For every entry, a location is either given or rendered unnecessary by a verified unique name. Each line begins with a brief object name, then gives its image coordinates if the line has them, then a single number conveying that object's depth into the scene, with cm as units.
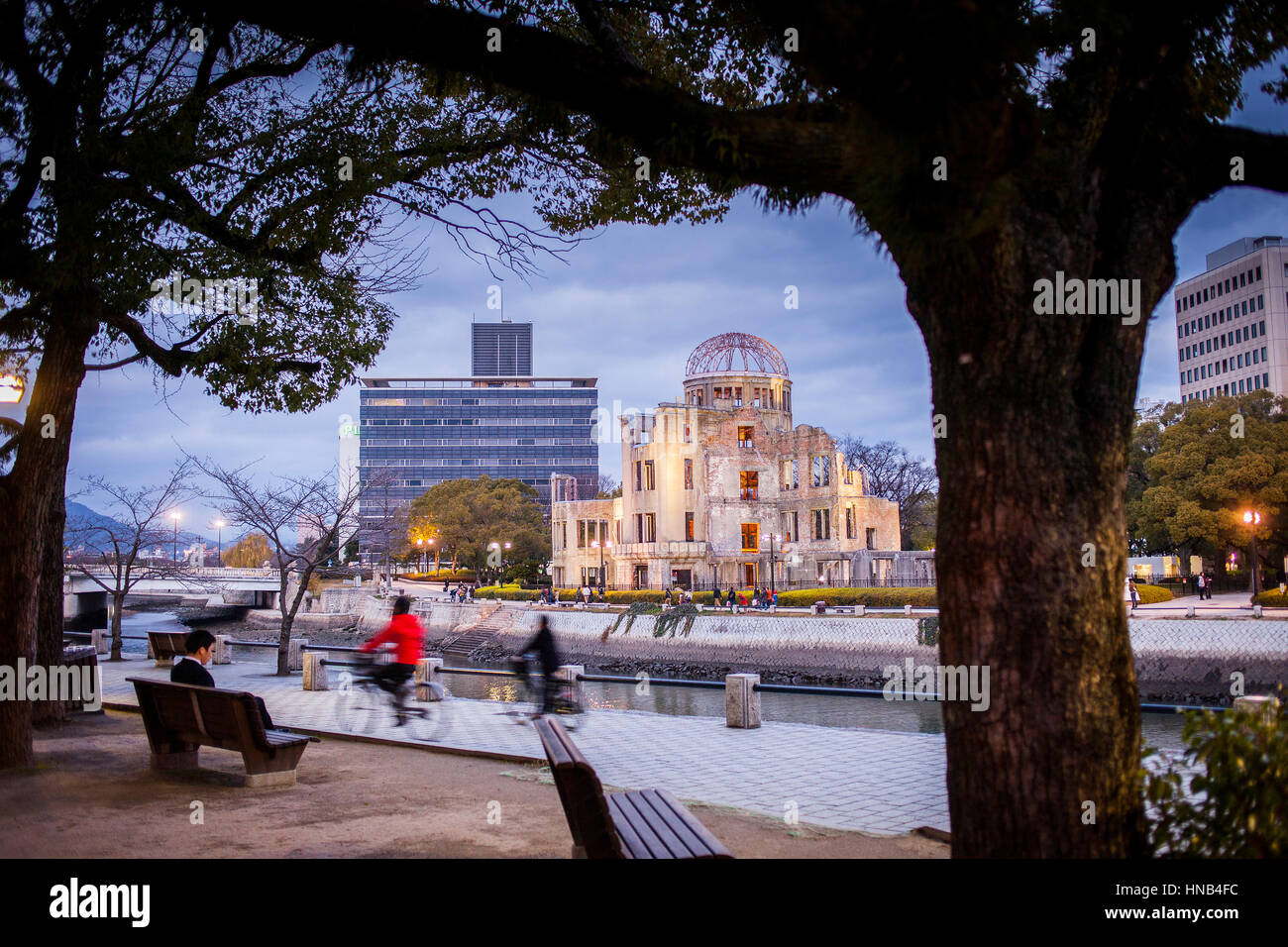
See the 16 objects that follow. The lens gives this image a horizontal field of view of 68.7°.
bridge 4925
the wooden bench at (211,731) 859
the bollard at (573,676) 1355
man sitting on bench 955
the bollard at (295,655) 2098
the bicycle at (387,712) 1150
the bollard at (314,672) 1756
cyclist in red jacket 1103
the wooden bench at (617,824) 475
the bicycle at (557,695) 1300
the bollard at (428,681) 1551
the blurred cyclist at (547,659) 1281
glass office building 13400
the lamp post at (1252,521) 3805
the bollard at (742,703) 1242
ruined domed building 5809
